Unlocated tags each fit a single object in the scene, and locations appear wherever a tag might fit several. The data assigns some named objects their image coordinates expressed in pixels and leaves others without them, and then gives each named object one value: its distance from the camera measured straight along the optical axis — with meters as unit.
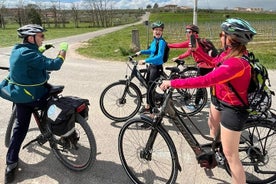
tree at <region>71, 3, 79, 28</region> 57.26
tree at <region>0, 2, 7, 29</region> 48.83
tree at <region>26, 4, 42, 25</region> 49.70
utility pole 12.84
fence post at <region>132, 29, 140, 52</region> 13.28
